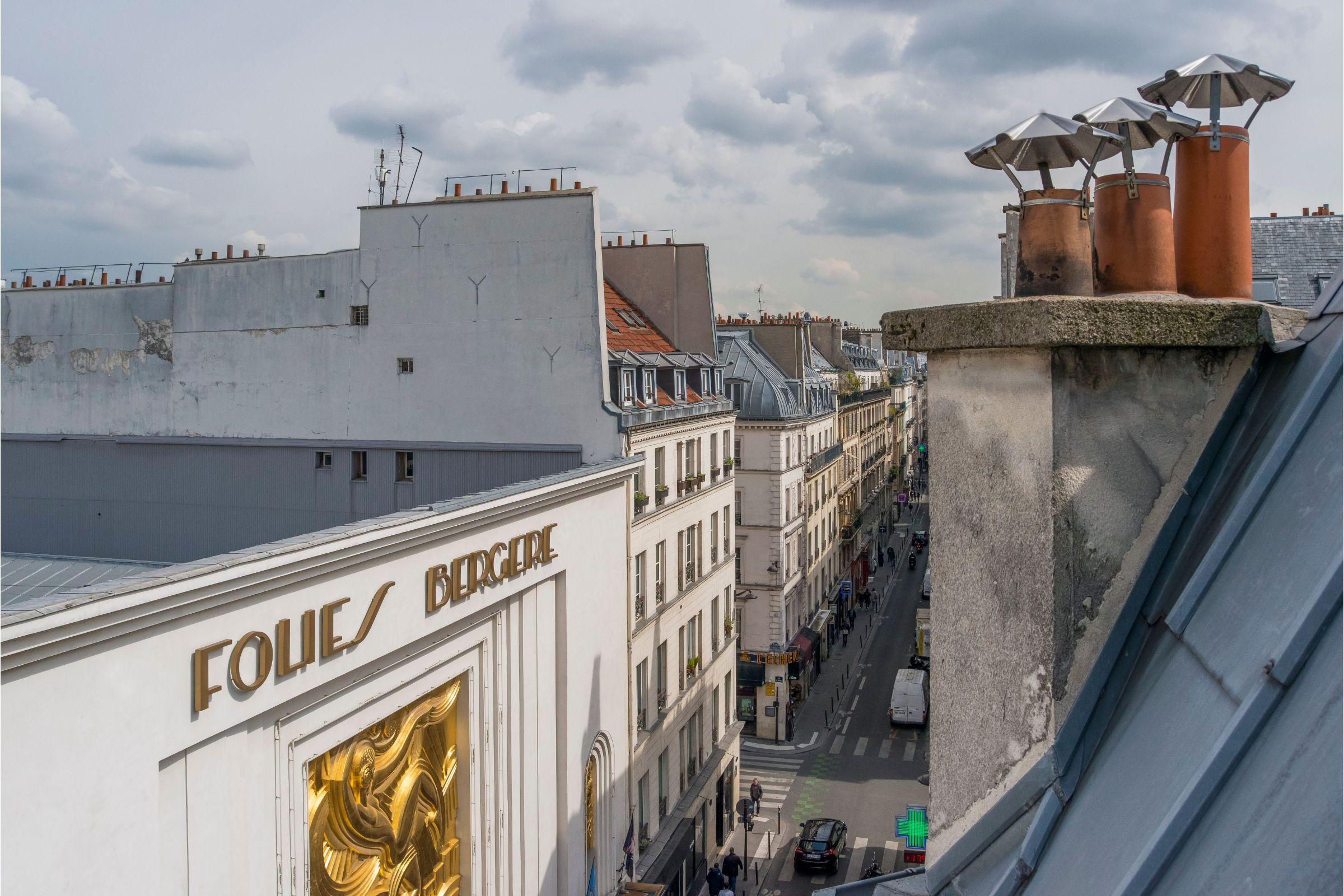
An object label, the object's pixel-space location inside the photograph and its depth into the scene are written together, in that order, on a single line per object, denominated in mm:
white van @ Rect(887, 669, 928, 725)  44125
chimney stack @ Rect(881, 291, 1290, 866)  3965
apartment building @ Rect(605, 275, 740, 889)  27531
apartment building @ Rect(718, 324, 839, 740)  44875
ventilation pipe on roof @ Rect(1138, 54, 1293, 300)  4727
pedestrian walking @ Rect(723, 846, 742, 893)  30406
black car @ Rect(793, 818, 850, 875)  31016
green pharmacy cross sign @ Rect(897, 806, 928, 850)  24375
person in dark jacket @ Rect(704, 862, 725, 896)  29500
